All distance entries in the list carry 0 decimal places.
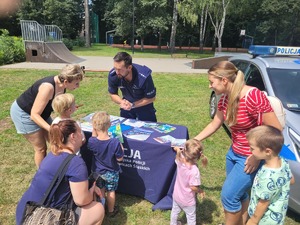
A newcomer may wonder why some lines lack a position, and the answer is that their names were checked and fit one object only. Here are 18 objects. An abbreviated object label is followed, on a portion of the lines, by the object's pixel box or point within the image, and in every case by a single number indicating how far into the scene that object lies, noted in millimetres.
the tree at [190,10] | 26562
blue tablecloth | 3057
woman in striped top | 2152
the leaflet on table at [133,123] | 3521
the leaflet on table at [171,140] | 2973
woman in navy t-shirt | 2111
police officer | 3645
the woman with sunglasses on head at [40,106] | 2930
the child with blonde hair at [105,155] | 2820
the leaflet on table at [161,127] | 3383
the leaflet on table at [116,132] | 3070
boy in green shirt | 1952
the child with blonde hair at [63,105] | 2815
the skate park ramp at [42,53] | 16328
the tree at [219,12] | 24719
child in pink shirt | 2559
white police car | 2934
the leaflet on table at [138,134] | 3142
